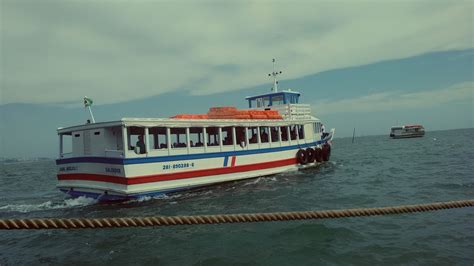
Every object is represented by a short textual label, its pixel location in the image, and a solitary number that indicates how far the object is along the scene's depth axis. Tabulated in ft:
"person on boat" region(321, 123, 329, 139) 83.21
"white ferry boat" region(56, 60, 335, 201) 42.16
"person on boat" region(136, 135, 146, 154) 43.47
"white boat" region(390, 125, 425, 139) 287.69
